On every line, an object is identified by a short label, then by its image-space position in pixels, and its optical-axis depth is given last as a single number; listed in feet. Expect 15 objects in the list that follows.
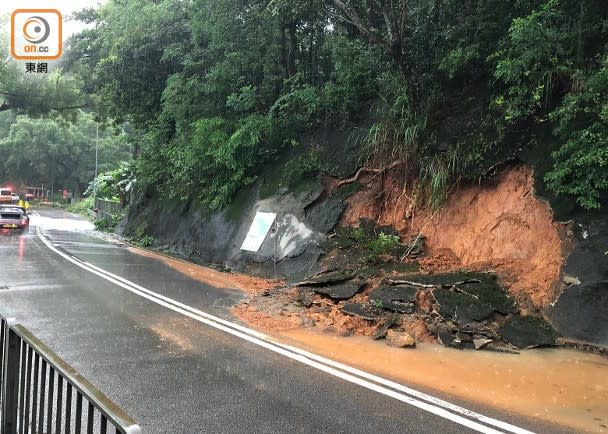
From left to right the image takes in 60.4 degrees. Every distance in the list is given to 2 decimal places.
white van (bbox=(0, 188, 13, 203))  124.57
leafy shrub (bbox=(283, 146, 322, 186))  45.93
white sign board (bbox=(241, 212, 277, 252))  45.70
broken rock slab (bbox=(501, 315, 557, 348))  23.63
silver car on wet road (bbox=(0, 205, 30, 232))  81.97
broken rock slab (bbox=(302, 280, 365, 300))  30.50
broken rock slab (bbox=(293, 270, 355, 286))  32.66
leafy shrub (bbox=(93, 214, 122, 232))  95.55
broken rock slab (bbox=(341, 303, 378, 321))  27.09
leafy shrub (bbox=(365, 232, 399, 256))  35.12
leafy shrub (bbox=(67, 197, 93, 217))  165.37
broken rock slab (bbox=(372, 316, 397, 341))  24.79
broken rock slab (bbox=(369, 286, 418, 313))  27.20
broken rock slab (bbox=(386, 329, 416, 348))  23.45
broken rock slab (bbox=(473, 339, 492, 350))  23.32
